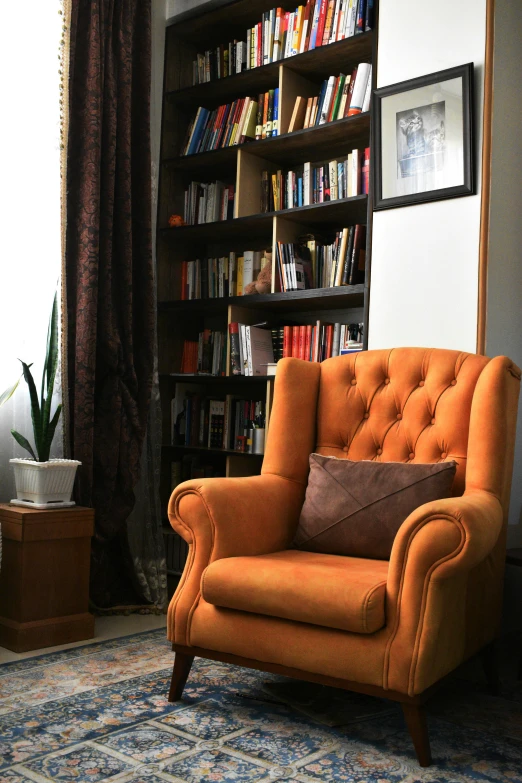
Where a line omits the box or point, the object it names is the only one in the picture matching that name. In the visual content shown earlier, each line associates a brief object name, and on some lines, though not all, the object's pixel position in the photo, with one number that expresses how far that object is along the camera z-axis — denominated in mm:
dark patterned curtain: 3205
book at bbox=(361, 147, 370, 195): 3205
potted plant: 2832
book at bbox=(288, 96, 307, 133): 3455
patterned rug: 1785
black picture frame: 2760
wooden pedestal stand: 2713
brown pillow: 2203
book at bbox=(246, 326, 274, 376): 3533
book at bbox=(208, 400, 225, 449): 3752
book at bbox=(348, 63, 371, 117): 3180
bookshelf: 3365
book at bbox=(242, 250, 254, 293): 3687
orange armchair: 1830
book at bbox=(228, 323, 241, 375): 3600
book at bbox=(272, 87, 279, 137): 3506
